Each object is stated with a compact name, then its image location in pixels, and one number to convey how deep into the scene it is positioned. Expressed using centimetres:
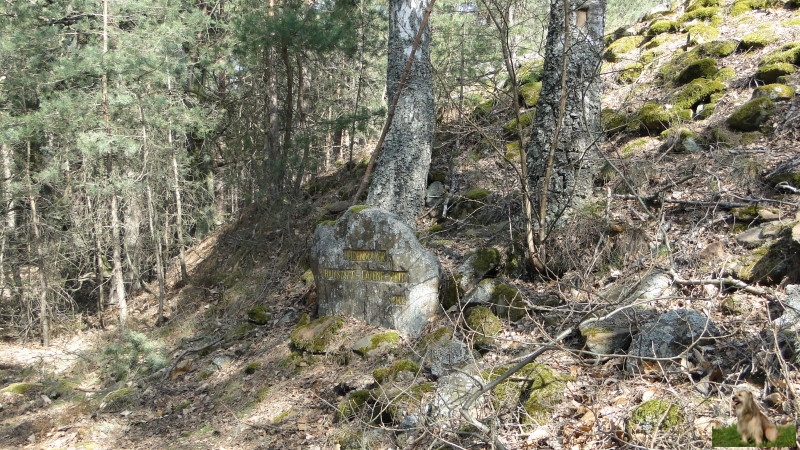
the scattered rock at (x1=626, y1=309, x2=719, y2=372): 395
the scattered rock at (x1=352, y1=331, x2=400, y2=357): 608
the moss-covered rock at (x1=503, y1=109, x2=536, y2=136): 909
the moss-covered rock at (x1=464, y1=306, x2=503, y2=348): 530
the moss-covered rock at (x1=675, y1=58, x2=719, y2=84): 821
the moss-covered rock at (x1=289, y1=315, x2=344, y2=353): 647
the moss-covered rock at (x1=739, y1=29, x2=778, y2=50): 829
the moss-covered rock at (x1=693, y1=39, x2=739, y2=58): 852
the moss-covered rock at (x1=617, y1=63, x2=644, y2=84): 946
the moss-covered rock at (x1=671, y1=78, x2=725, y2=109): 771
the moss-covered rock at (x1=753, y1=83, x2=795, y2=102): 685
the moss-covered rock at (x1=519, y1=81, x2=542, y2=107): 968
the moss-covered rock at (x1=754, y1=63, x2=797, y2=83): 729
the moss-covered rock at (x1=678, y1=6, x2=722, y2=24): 1025
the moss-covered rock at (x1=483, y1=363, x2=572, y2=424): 398
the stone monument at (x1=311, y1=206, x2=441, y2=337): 629
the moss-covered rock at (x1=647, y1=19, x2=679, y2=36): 1051
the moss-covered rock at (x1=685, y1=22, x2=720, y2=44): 937
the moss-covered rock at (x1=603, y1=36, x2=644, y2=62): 1048
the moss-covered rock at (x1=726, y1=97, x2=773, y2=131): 667
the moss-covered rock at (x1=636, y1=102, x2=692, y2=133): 754
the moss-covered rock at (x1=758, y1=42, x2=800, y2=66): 754
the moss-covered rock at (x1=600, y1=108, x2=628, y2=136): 796
